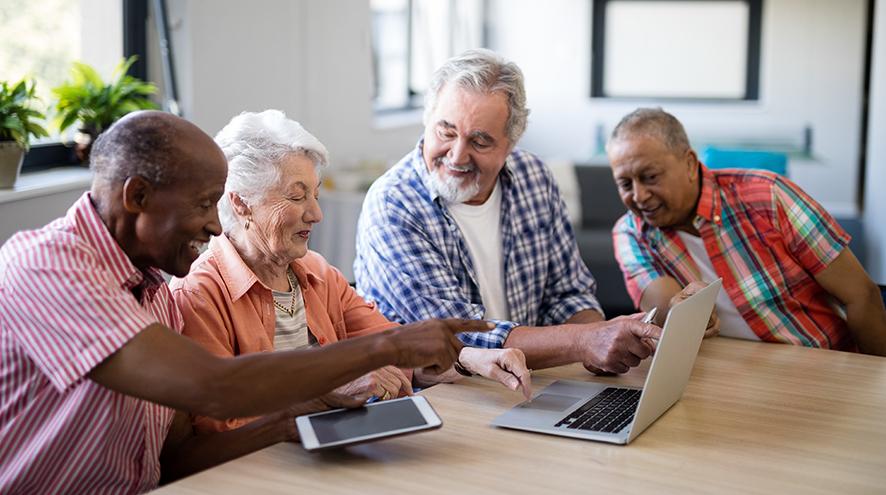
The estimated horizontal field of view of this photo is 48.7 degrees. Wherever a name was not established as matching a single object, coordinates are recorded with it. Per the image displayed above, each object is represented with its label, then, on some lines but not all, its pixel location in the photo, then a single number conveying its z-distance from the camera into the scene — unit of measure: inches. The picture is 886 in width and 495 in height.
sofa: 215.8
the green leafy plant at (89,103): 135.2
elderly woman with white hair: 73.2
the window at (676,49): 305.0
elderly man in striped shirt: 53.0
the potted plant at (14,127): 117.3
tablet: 59.8
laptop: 64.3
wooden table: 56.8
